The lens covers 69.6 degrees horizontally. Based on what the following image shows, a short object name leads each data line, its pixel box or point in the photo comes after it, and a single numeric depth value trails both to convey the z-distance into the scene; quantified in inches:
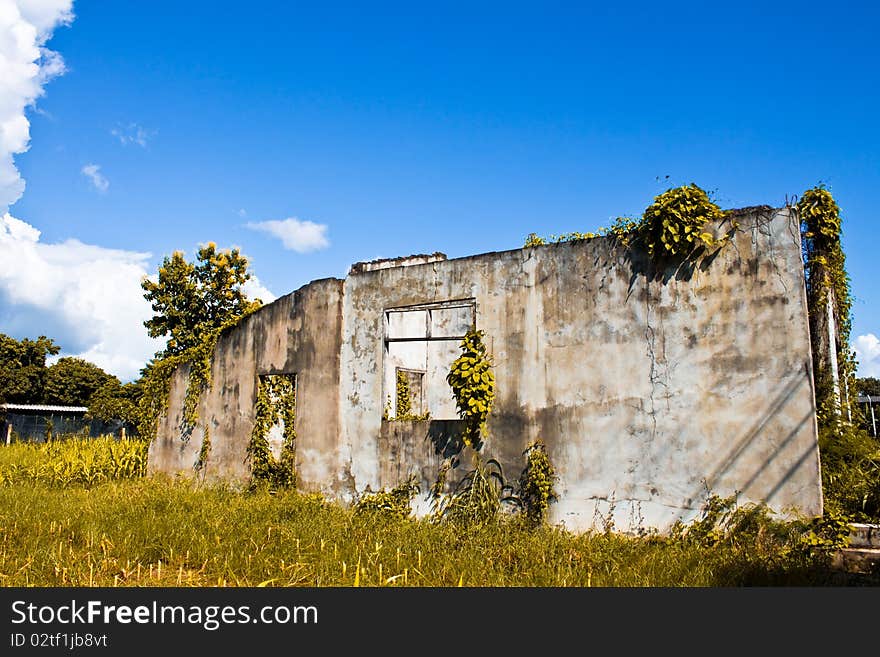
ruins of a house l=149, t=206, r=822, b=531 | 265.1
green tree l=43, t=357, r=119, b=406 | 1160.8
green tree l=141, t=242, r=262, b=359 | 999.6
